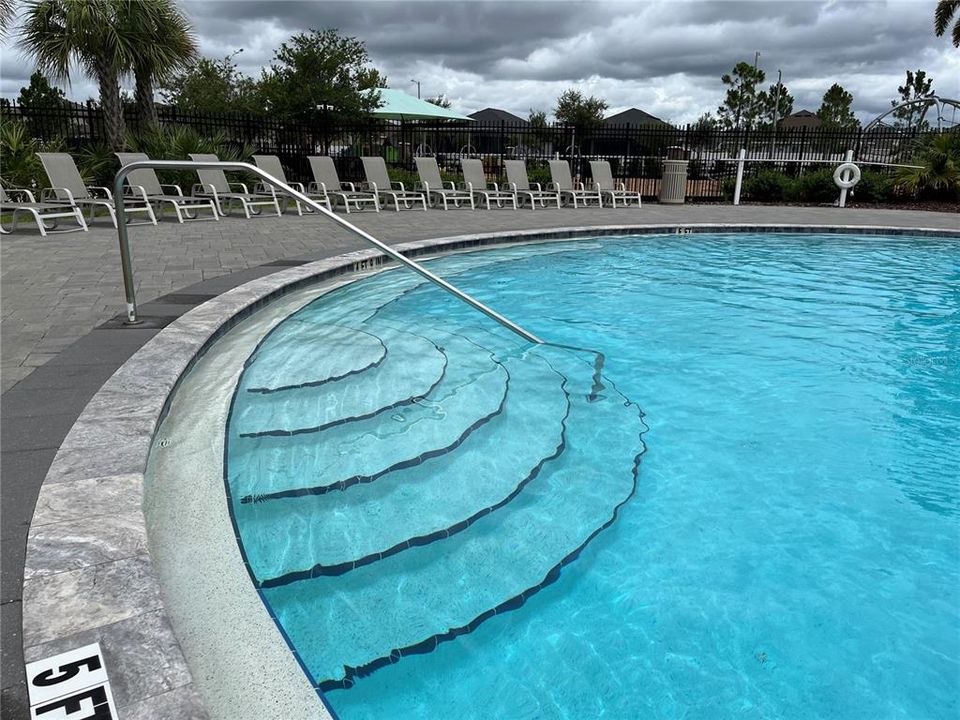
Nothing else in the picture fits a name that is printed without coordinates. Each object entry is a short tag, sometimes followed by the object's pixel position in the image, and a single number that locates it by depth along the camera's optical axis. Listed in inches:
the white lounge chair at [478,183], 568.4
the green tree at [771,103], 2354.8
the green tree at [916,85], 2453.2
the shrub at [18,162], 418.6
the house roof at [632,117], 1308.8
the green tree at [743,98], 2250.2
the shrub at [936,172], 665.0
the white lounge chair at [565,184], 601.6
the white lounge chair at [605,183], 623.2
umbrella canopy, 665.0
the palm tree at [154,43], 484.1
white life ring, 636.1
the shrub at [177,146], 500.7
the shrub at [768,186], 698.9
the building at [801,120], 1925.9
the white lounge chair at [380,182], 521.3
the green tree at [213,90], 1049.8
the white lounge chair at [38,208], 334.0
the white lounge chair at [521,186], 577.9
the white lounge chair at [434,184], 553.9
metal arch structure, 754.2
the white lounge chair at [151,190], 396.8
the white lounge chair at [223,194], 443.2
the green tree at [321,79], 624.1
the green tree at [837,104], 2443.4
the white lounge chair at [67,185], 367.9
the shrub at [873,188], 686.5
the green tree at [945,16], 868.6
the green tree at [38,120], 513.0
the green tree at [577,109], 1676.9
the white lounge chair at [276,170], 493.4
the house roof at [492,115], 1478.7
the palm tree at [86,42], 470.3
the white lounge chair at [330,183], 511.8
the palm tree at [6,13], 406.3
